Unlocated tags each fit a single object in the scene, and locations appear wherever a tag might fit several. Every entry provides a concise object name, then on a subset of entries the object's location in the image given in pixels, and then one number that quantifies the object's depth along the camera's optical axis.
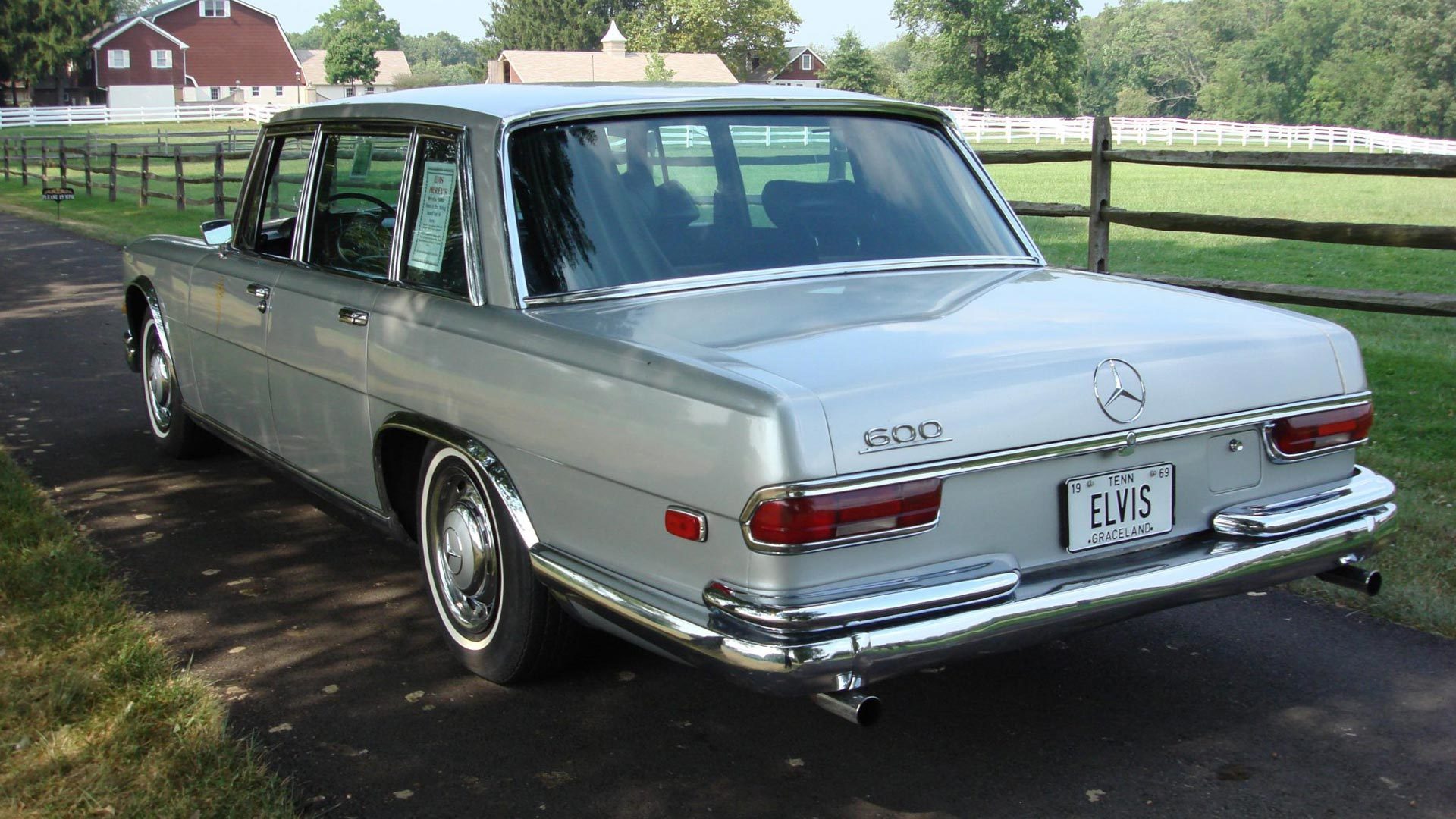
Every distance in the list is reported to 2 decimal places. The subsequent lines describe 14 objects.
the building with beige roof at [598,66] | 78.56
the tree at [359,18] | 142.38
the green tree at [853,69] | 104.31
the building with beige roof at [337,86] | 96.94
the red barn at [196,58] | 83.00
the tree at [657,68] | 75.81
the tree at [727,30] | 98.50
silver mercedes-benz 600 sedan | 2.93
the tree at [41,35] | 70.44
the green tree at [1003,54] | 96.94
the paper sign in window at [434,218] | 4.09
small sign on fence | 19.07
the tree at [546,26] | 106.00
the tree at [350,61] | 95.06
